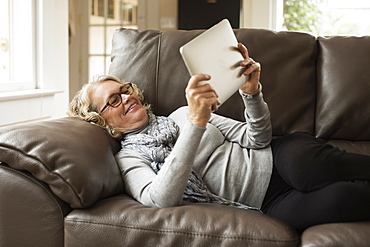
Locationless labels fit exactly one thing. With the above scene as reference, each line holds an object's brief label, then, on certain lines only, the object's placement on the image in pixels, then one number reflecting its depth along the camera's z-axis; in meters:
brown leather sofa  1.34
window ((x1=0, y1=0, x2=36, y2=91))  3.06
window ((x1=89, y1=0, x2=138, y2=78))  5.17
